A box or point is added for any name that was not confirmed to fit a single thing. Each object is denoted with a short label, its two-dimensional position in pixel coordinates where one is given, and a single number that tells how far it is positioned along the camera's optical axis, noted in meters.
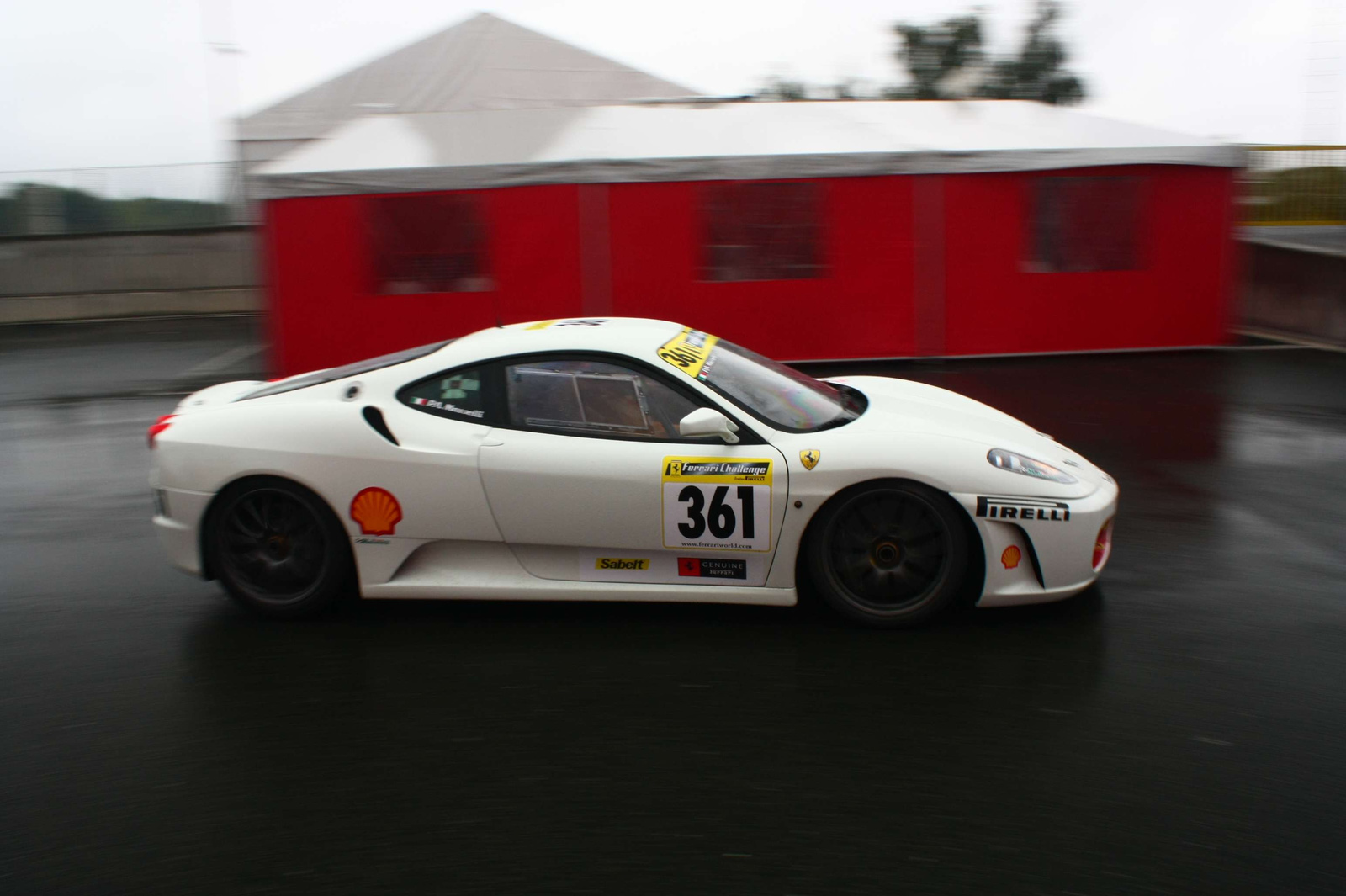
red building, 11.50
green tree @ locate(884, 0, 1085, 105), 32.84
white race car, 4.26
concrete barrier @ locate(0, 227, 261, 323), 20.42
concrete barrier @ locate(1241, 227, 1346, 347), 12.41
